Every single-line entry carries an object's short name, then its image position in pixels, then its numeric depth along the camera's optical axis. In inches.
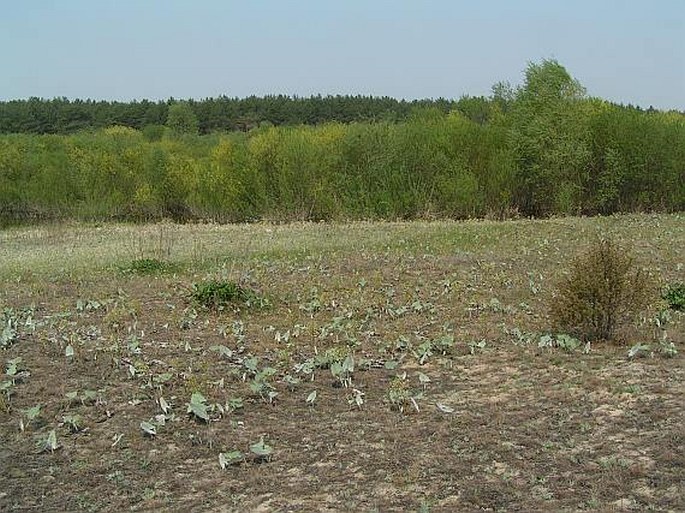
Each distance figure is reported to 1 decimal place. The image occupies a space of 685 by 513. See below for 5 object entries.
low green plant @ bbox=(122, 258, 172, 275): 515.5
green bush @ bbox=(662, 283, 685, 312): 318.0
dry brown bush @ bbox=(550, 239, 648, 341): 268.1
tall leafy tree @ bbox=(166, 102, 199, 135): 2805.1
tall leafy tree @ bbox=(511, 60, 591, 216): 1088.8
